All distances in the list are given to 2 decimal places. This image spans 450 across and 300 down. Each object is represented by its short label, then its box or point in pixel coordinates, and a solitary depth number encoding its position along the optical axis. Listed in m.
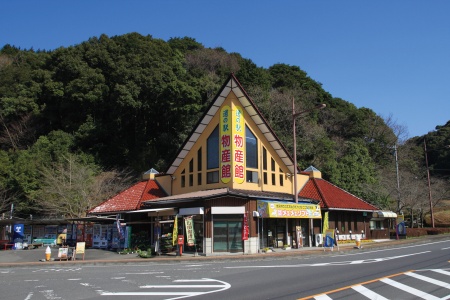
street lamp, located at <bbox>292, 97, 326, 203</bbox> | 24.59
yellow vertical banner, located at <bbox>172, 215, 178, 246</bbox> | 24.72
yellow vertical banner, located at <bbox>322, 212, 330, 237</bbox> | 29.09
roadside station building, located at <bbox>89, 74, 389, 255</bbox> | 25.08
